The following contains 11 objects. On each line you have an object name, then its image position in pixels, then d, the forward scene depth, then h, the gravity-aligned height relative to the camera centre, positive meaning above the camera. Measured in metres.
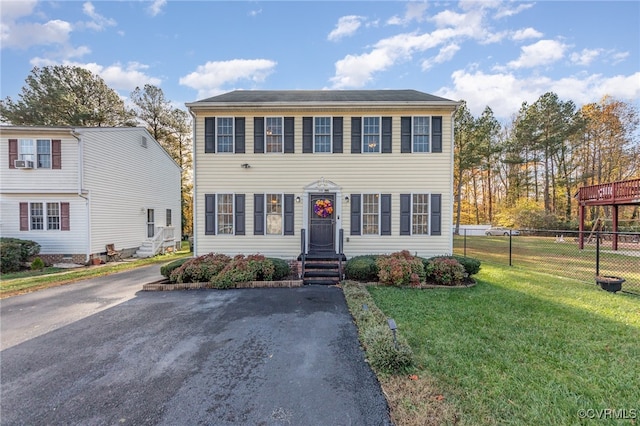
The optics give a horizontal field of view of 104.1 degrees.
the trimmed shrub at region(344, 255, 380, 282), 7.21 -1.74
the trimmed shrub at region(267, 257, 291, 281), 7.40 -1.78
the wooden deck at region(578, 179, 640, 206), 12.01 +0.83
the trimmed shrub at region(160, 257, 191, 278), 7.45 -1.74
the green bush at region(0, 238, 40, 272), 9.27 -1.62
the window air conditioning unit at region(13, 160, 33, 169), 10.23 +1.92
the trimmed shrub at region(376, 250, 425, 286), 6.83 -1.70
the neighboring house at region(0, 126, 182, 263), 10.42 +0.90
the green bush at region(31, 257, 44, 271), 9.60 -2.10
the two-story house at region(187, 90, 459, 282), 8.70 +1.02
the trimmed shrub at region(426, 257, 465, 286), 6.98 -1.75
